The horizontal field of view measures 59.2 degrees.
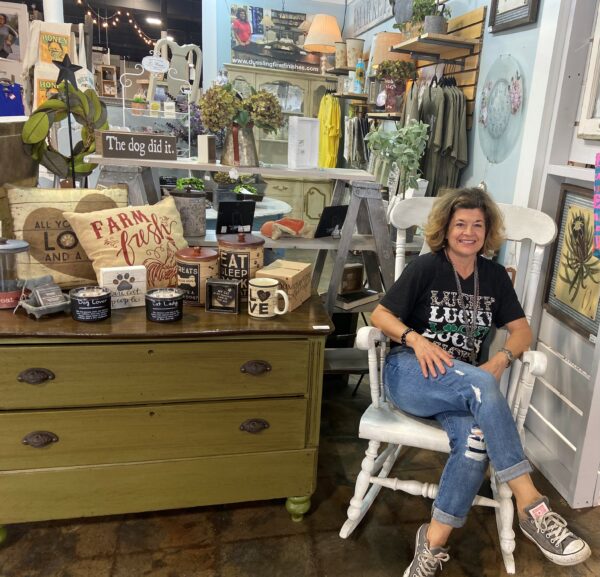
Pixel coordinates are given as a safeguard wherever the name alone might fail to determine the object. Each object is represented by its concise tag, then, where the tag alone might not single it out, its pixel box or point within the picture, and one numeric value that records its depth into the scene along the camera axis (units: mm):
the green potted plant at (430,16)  3678
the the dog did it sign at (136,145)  2082
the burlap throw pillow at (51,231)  1840
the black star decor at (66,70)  2078
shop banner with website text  7020
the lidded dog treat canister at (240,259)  1864
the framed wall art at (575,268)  2072
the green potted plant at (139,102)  4516
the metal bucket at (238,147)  2184
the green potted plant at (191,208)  2215
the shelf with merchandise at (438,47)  3521
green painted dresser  1595
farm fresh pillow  1830
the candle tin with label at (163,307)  1669
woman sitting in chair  1560
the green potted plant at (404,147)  3088
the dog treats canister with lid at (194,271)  1823
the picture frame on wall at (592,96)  2010
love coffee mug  1739
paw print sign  1749
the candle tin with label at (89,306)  1631
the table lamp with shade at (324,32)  5781
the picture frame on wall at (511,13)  2814
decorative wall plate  3023
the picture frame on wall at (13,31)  3350
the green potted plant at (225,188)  3646
